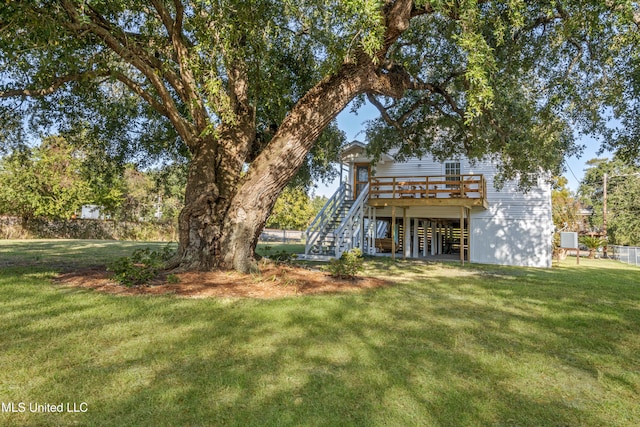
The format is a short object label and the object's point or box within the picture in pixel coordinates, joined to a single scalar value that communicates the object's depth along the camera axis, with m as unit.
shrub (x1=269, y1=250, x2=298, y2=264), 9.93
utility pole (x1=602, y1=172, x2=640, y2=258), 25.72
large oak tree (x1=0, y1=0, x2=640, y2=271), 5.79
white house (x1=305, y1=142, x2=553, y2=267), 15.02
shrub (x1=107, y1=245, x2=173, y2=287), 6.37
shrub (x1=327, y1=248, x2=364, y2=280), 7.84
